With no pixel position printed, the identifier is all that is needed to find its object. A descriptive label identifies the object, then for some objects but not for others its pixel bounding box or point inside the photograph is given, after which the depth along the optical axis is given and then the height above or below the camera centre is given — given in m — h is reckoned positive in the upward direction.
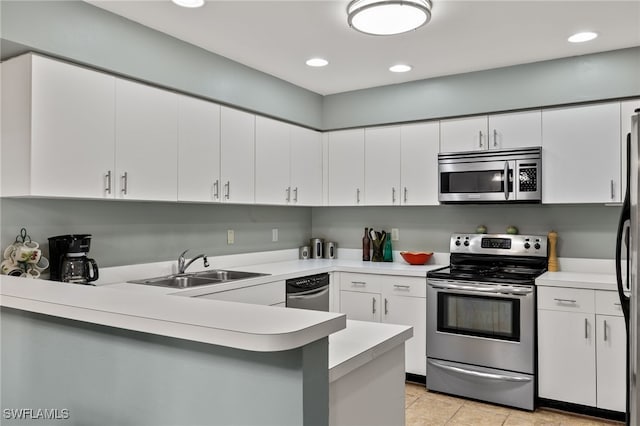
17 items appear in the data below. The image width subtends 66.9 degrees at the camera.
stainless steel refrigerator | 2.05 -0.19
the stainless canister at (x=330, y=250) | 4.72 -0.33
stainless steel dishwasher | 3.60 -0.59
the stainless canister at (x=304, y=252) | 4.67 -0.35
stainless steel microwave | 3.56 +0.31
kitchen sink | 3.14 -0.44
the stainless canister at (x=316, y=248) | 4.70 -0.31
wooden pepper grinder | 3.65 -0.28
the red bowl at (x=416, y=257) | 4.13 -0.35
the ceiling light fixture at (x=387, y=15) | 2.42 +1.04
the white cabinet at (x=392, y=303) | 3.74 -0.69
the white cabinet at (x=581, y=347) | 3.06 -0.85
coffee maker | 2.59 -0.25
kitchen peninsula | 1.20 -0.43
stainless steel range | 3.29 -0.78
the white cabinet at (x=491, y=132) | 3.61 +0.66
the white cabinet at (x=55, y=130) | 2.37 +0.44
